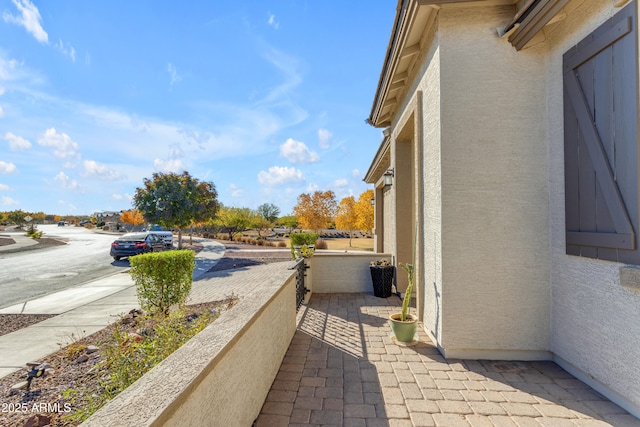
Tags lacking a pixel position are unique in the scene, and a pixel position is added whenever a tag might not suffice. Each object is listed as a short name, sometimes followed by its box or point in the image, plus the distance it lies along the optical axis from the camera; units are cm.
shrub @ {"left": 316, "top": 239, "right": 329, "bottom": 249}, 2266
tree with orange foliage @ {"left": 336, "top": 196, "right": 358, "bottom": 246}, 3288
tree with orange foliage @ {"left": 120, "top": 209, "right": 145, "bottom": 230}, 4709
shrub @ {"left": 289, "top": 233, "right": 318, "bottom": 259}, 1326
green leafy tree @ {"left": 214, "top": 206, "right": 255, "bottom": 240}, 3259
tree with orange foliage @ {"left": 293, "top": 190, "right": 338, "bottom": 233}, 3384
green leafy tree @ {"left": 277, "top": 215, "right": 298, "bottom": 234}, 5570
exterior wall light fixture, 823
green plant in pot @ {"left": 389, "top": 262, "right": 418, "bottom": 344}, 468
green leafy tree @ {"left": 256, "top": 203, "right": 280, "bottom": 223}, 4332
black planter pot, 773
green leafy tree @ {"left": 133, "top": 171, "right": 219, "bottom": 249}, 1845
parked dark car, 1571
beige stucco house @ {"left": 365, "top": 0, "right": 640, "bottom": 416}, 327
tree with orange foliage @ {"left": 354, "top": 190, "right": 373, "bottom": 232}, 2844
